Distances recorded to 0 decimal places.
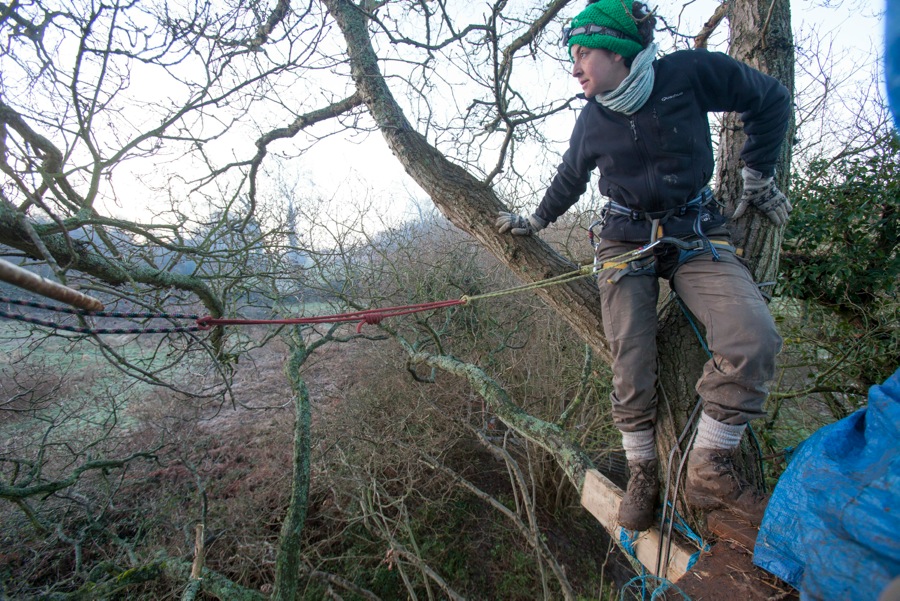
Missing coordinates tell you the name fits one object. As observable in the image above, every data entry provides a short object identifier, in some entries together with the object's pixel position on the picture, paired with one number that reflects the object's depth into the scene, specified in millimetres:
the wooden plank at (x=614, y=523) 1470
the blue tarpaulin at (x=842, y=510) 735
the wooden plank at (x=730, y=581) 1102
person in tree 1545
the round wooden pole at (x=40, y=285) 603
